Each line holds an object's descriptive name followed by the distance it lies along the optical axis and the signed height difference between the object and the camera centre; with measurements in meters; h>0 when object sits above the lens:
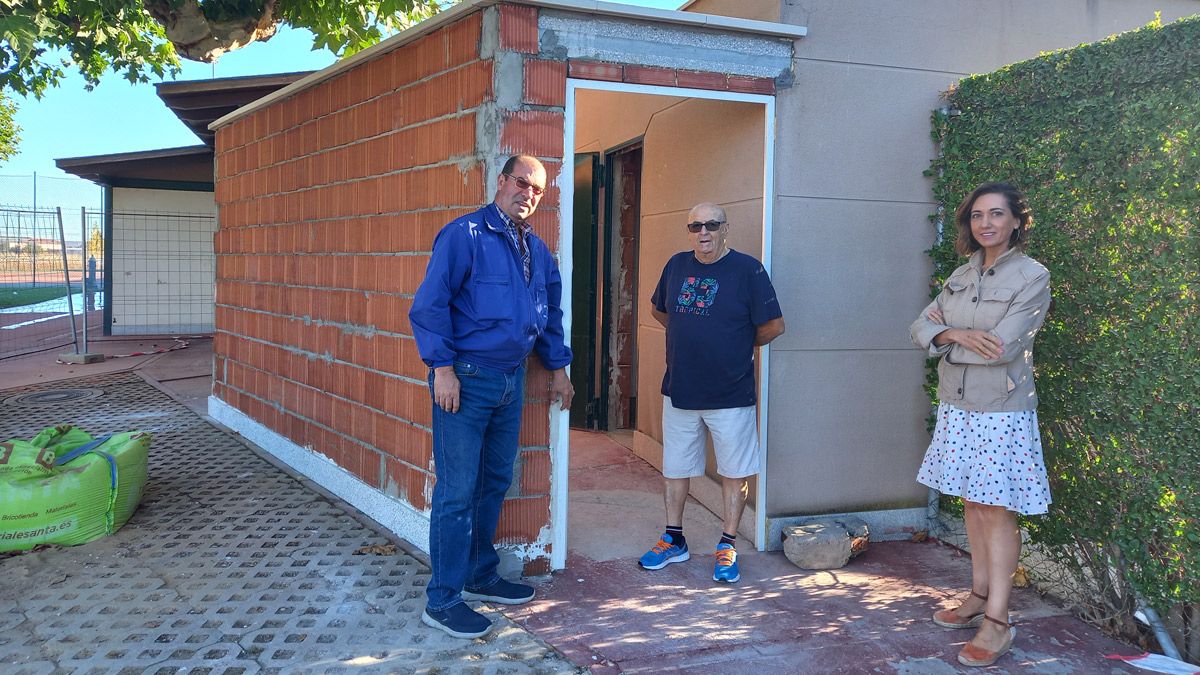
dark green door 7.07 -0.20
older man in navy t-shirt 4.04 -0.46
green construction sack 4.21 -1.23
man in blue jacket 3.29 -0.31
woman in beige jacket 3.22 -0.44
